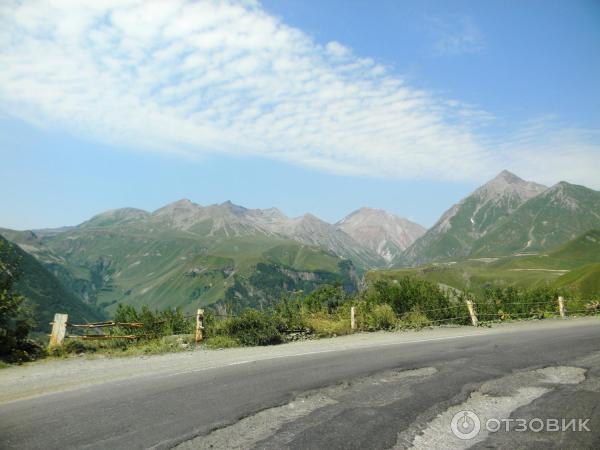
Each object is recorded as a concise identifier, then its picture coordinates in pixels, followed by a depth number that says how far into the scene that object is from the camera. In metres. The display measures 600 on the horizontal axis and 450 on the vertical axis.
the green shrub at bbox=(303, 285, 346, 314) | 23.72
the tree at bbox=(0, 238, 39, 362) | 14.04
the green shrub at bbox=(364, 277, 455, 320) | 23.58
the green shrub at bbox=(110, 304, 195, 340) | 18.16
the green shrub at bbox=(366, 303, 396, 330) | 21.52
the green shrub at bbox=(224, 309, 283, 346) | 17.03
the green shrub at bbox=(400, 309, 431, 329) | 21.56
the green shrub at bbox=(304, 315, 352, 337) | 19.83
